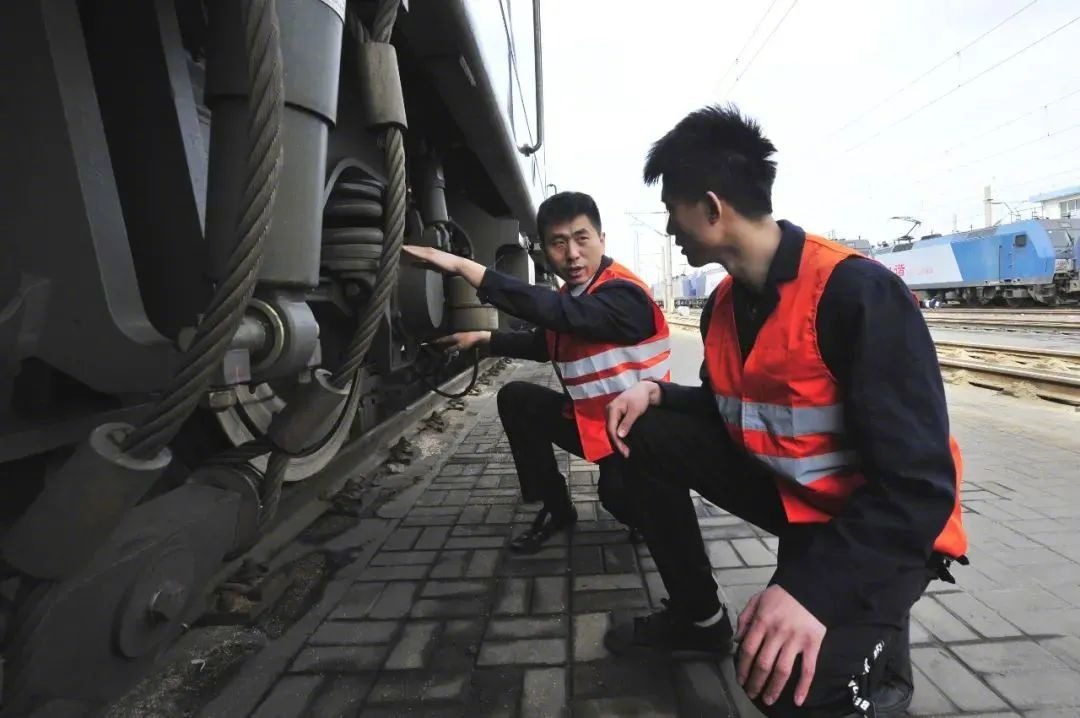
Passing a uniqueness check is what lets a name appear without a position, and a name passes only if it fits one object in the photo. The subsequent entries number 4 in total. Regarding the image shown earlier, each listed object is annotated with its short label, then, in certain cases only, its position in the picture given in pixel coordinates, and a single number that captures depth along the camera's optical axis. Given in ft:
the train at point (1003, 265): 69.36
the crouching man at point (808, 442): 3.67
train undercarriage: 3.17
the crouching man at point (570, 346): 7.32
